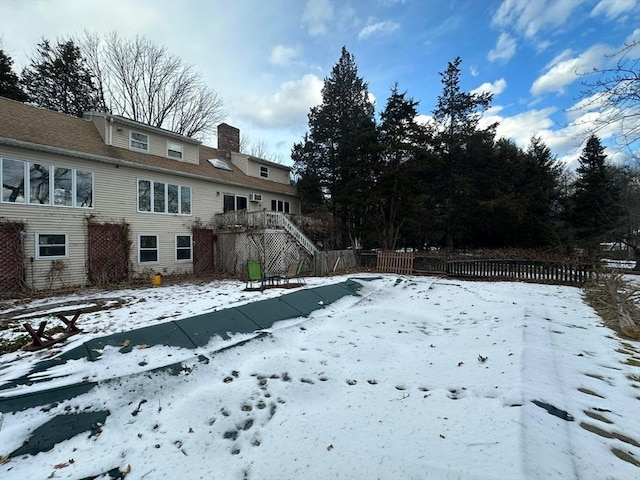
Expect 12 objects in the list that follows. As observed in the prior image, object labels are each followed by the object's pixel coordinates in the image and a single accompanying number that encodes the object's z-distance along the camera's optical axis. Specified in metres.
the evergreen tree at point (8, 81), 18.02
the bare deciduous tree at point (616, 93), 4.64
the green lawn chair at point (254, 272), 10.28
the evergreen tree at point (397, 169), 19.58
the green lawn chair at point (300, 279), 10.82
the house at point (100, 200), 10.24
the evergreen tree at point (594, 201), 22.80
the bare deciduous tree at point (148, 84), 22.53
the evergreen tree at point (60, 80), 19.94
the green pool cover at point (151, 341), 3.05
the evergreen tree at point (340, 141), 21.66
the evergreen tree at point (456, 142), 24.70
